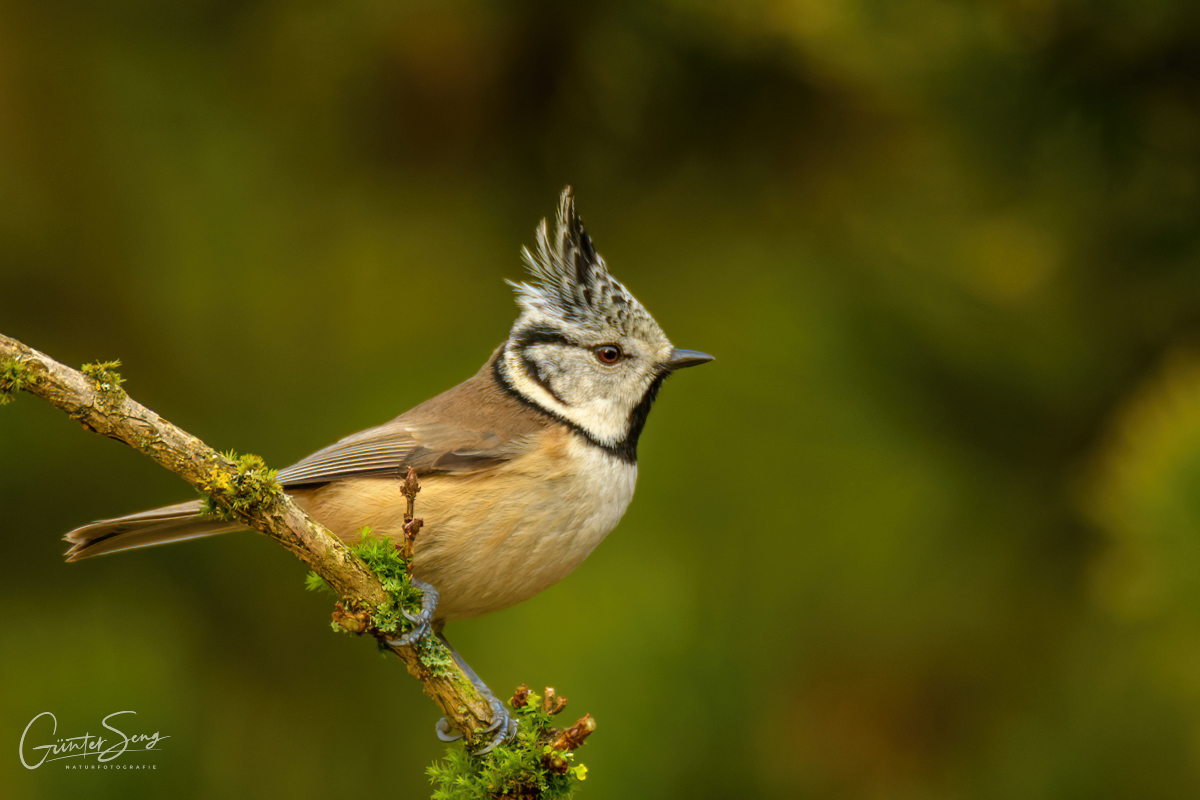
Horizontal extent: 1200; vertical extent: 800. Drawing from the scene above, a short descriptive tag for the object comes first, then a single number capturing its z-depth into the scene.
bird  3.43
